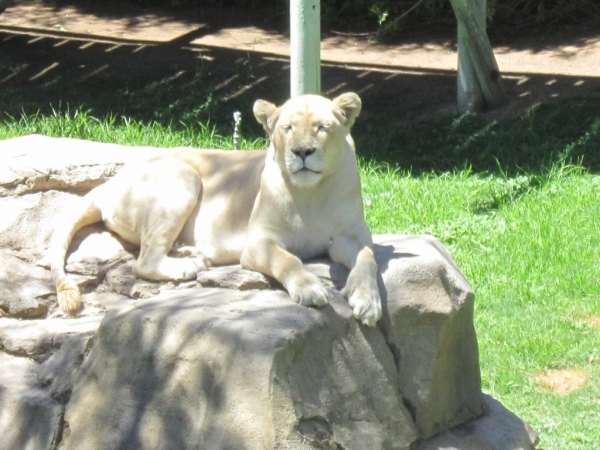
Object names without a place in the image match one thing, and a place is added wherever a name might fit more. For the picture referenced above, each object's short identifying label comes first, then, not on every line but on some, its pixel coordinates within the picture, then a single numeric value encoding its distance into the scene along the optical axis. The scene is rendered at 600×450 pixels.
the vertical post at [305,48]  14.20
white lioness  8.45
